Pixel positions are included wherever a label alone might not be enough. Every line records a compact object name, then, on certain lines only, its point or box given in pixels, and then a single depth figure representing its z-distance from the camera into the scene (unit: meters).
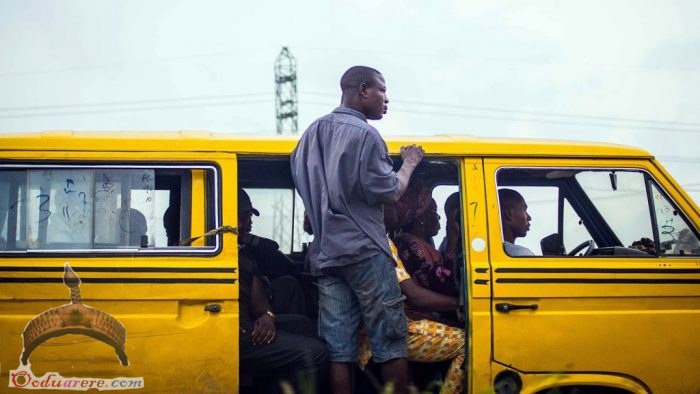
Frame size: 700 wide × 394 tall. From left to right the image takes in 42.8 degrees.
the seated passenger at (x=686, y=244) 5.16
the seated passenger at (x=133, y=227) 4.77
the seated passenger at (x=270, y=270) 5.44
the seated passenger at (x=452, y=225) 5.57
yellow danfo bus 4.59
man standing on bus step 4.69
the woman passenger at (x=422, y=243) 5.26
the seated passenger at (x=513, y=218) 5.09
